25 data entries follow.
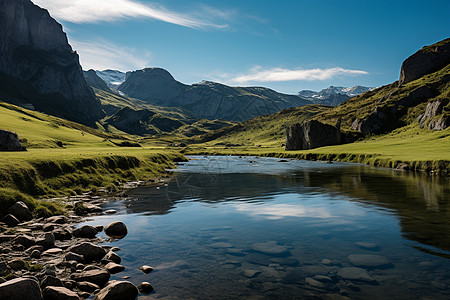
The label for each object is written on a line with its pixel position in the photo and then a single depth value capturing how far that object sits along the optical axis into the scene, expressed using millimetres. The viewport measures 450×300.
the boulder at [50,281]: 12867
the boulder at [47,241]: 18438
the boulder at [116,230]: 22297
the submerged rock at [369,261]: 16328
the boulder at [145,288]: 13343
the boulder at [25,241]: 18344
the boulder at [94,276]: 14133
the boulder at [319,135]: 163500
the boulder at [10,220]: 22281
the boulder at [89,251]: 17250
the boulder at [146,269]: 15555
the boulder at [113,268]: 15539
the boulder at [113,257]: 16880
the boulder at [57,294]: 11969
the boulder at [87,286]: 13273
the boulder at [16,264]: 14713
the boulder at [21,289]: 10930
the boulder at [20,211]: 24030
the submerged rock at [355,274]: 14625
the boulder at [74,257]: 16450
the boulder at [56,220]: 24516
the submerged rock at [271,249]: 18406
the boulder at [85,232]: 21547
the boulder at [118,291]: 12273
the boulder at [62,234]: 20534
